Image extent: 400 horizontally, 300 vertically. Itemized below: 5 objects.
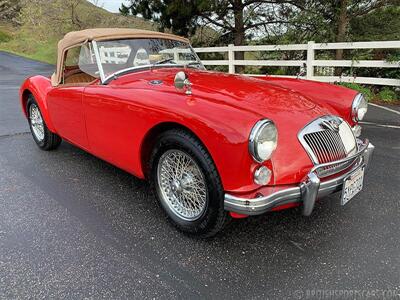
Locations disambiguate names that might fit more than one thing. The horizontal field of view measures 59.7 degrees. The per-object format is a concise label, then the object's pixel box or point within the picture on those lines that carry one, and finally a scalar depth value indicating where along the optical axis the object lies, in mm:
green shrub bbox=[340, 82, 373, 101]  7821
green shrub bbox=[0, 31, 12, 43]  32700
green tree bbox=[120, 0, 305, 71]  10562
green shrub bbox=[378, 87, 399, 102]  7467
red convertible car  2178
